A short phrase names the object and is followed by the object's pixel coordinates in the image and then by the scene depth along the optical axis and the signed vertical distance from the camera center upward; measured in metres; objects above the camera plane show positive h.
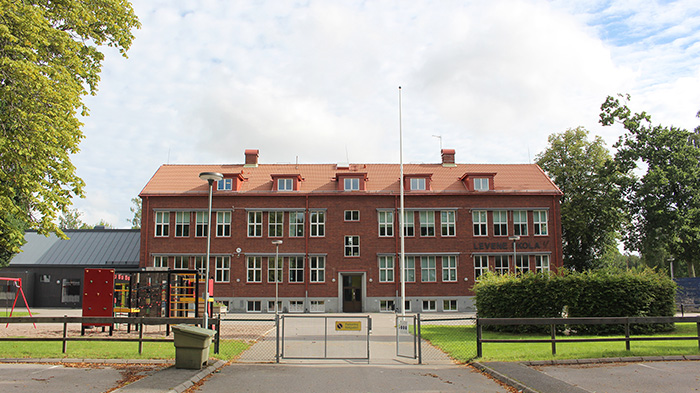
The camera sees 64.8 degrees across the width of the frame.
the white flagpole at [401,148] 27.74 +6.28
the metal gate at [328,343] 14.48 -2.40
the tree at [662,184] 36.34 +5.53
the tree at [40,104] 15.07 +4.72
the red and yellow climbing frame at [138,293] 21.17 -1.04
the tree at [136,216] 85.69 +8.13
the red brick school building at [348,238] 41.22 +2.23
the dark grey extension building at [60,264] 46.00 +0.41
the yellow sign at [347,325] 14.23 -1.48
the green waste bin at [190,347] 11.95 -1.70
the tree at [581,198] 47.84 +5.99
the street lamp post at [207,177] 15.17 +2.67
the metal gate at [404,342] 15.49 -2.41
